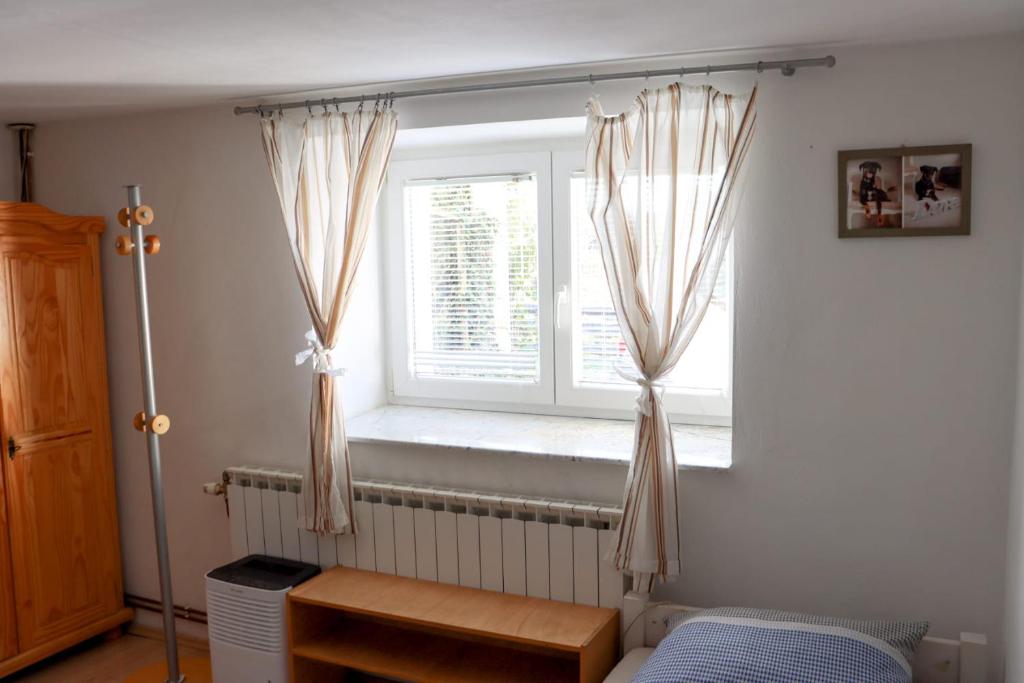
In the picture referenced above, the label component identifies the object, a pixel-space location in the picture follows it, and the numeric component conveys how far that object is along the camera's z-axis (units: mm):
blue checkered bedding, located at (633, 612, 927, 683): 2262
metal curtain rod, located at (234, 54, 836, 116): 2629
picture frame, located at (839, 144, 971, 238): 2543
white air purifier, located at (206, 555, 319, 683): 3225
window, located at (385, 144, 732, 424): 3469
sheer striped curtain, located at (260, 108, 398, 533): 3225
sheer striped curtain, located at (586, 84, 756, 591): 2746
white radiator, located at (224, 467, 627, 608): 3023
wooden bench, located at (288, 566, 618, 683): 2885
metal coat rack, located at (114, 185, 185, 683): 3139
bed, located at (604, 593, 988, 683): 2545
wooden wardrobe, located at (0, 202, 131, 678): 3523
